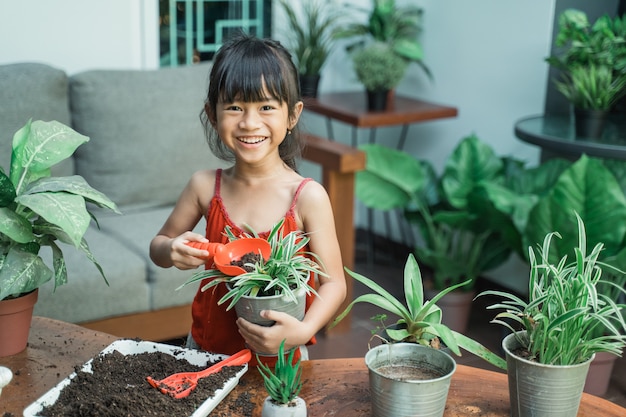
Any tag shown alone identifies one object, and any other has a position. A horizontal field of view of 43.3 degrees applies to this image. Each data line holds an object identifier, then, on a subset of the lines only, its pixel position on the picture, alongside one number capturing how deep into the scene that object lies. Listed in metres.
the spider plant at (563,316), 1.19
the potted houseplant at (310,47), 3.63
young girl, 1.44
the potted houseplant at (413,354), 1.15
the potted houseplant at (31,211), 1.38
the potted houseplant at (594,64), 2.70
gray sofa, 2.57
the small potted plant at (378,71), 3.45
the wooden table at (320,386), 1.31
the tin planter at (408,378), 1.14
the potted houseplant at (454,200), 3.11
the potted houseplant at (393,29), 3.57
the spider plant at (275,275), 1.25
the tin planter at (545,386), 1.18
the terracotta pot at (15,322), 1.48
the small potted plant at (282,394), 1.18
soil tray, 1.20
